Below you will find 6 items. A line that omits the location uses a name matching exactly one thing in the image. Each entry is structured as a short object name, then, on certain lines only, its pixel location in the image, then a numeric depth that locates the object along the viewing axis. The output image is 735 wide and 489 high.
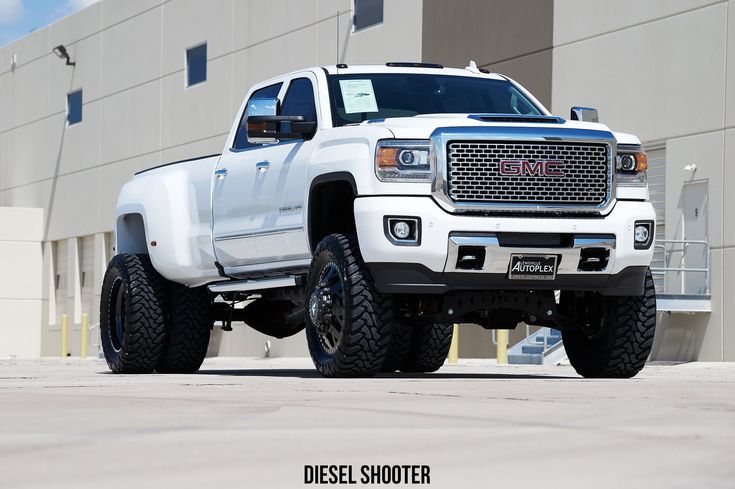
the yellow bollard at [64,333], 37.75
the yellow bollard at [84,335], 34.95
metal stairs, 22.73
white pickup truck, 10.07
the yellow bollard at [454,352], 23.32
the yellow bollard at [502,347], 23.38
